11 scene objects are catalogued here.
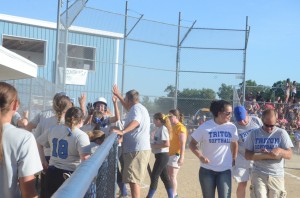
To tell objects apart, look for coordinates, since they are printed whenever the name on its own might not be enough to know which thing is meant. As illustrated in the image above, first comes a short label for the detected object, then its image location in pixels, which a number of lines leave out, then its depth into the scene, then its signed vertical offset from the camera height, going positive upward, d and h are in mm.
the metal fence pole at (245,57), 16697 +1241
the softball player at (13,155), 2799 -443
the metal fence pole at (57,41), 12867 +1218
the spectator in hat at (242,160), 6926 -1057
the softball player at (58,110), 5641 -328
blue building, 12766 +1065
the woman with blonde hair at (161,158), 8062 -1256
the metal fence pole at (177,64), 16859 +889
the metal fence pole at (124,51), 15403 +1214
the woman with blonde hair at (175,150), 8492 -1161
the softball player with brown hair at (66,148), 5016 -699
